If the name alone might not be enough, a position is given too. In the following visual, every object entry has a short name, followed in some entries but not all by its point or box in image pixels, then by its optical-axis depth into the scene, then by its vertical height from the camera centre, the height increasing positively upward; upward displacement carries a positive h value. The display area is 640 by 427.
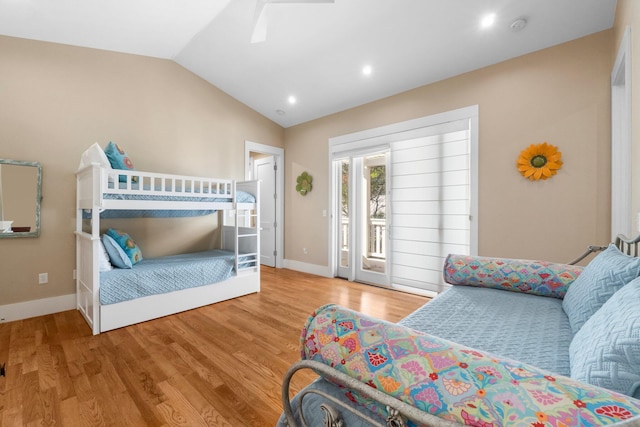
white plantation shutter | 3.30 +0.13
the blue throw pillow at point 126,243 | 3.06 -0.34
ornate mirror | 2.76 +0.12
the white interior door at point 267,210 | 5.32 +0.04
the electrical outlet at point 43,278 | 2.95 -0.69
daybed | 0.49 -0.34
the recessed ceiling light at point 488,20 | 2.47 +1.68
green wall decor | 4.82 +0.49
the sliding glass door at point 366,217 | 4.14 -0.06
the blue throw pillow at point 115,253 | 2.83 -0.42
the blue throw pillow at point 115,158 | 2.84 +0.53
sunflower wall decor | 2.67 +0.50
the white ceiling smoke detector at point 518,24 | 2.47 +1.64
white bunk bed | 2.51 -0.26
